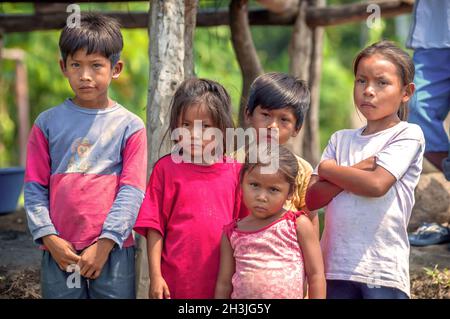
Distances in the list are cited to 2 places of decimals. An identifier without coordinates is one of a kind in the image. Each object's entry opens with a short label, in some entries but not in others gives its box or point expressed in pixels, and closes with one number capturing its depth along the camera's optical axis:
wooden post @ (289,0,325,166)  6.77
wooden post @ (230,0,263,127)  5.89
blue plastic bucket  6.05
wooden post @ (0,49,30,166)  10.40
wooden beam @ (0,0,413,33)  6.69
